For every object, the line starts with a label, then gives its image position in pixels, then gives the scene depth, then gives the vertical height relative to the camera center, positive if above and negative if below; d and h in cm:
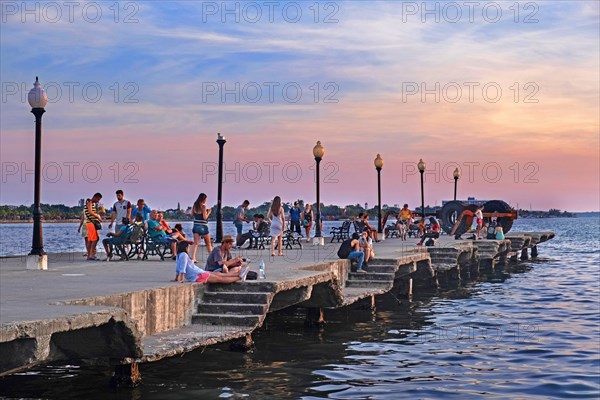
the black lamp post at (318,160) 3191 +243
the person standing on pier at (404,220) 4141 +17
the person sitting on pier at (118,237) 2045 -37
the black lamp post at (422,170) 4748 +307
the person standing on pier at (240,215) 2984 +28
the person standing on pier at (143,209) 2265 +36
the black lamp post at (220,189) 3066 +125
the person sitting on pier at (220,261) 1455 -67
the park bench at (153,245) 2066 -57
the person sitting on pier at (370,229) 3144 -23
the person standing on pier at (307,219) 3569 +18
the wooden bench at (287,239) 2746 -54
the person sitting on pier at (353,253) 2166 -78
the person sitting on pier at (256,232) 2652 -30
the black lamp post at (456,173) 5628 +341
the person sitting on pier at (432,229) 3294 -35
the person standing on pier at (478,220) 4069 +18
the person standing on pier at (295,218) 3394 +20
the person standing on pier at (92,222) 2081 +0
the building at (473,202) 5314 +144
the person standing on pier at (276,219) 2150 +10
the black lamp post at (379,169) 3922 +256
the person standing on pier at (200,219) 1992 +9
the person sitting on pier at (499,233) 4134 -46
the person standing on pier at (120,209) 2106 +34
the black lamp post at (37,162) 1834 +132
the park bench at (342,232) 3526 -39
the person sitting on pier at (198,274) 1397 -87
